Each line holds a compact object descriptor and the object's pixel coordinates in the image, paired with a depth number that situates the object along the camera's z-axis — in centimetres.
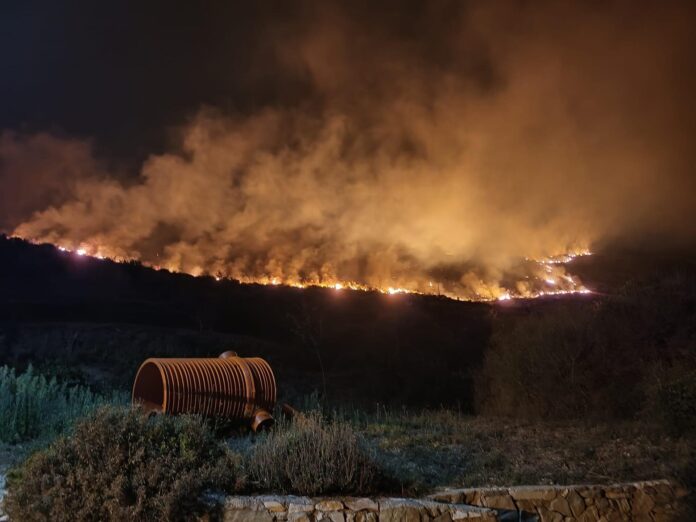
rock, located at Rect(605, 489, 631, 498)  691
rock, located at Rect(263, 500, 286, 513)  583
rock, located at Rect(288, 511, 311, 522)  582
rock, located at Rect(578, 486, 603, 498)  686
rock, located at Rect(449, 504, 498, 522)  610
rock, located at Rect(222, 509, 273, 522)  577
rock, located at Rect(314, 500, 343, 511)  590
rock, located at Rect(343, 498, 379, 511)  592
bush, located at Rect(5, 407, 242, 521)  558
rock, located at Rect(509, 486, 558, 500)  666
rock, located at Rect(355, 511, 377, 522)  587
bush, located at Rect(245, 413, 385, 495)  631
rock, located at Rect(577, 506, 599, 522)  673
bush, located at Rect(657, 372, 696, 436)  961
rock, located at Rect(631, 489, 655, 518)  688
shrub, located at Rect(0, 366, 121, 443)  935
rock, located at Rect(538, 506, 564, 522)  666
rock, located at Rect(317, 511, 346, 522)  587
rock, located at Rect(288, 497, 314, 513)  585
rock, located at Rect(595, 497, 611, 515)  682
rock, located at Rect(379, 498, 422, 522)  588
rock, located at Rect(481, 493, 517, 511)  653
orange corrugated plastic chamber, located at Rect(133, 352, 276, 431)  992
